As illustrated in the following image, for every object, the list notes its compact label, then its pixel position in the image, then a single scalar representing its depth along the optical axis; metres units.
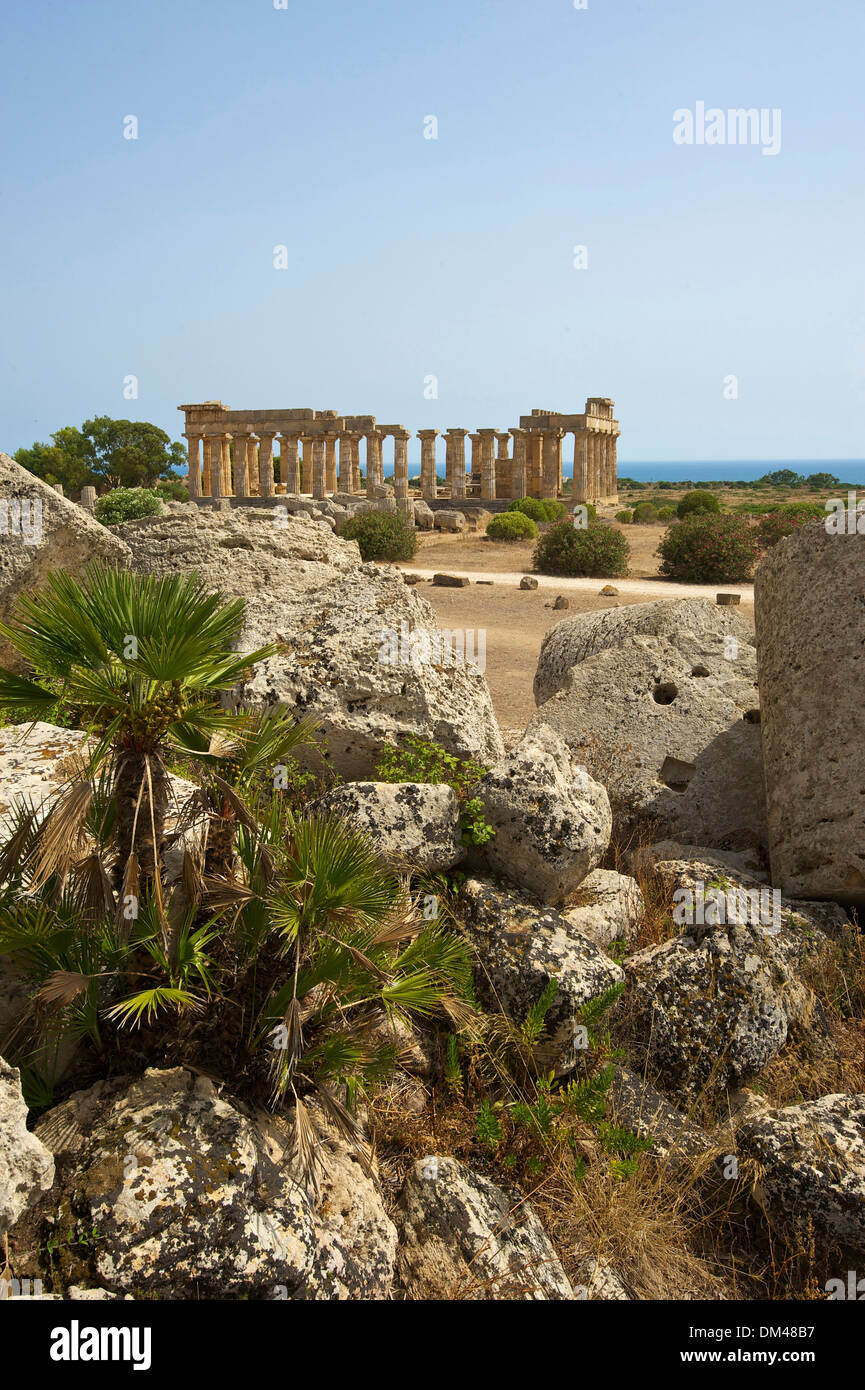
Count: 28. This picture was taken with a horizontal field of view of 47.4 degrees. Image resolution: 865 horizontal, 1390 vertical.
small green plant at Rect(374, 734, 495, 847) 5.81
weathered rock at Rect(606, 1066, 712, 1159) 4.57
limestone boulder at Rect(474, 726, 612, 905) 5.19
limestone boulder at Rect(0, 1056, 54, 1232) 3.03
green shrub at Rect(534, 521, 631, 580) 24.38
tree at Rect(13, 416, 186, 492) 57.16
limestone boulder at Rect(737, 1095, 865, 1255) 4.11
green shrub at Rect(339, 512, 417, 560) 27.80
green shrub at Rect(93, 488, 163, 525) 27.30
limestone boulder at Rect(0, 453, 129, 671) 7.17
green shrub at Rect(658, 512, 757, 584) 23.06
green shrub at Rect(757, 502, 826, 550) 25.31
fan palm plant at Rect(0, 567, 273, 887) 3.55
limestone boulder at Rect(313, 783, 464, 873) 5.10
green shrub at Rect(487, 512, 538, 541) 33.59
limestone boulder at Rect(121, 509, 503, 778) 6.03
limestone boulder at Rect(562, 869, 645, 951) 5.43
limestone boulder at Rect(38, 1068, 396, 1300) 3.22
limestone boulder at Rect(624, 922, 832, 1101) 4.99
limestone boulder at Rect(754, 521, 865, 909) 5.91
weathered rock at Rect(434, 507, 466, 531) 38.00
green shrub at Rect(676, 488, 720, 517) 42.56
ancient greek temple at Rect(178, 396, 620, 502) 48.22
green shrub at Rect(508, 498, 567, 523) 39.13
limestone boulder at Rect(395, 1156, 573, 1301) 3.67
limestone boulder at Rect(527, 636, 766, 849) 7.09
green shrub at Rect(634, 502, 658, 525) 43.28
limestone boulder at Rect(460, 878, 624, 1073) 4.73
